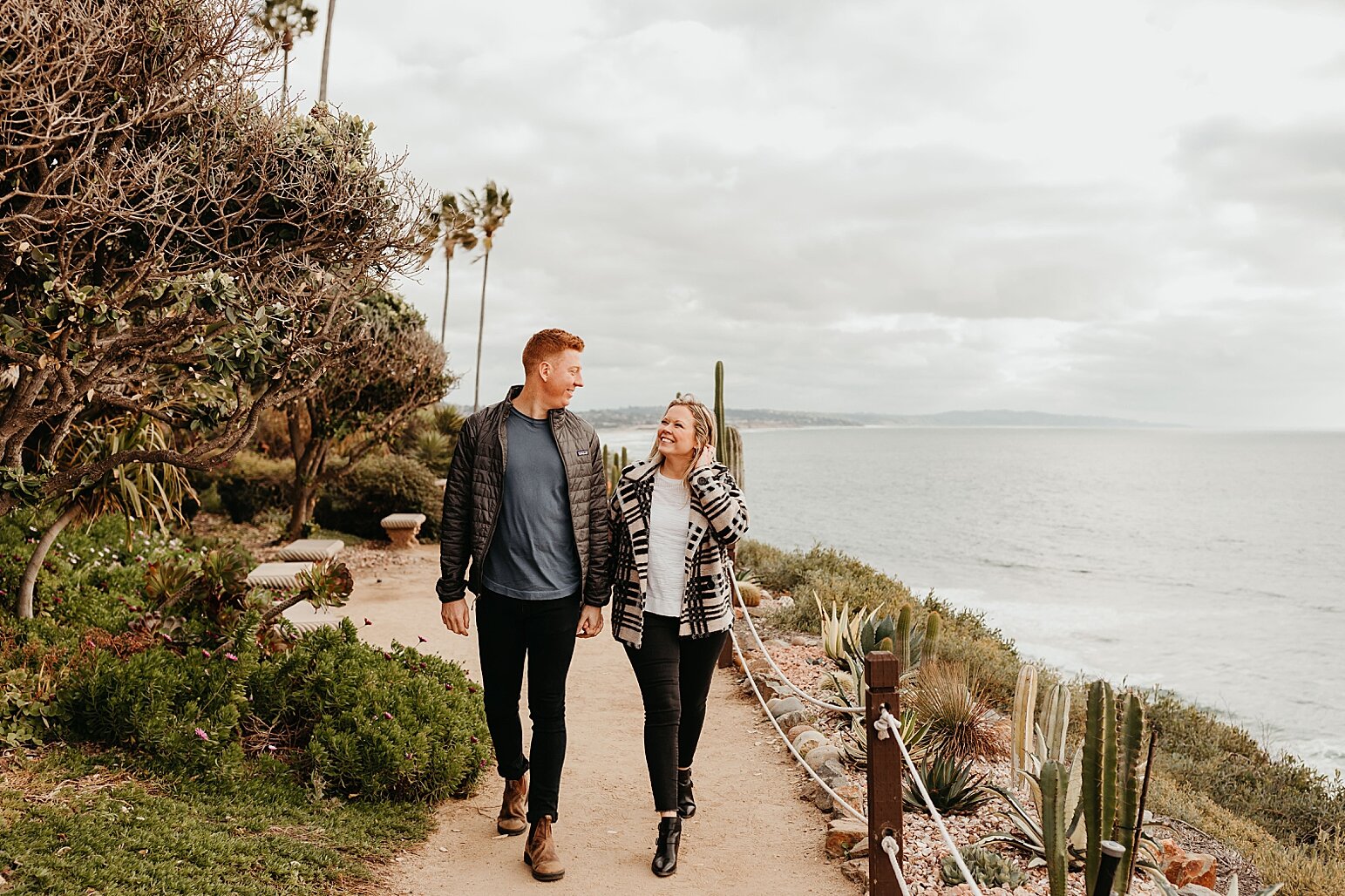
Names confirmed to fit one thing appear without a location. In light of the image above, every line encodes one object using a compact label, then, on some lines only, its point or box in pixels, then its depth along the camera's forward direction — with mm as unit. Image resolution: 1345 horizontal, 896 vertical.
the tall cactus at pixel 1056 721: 5301
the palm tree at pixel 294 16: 20439
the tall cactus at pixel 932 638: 7211
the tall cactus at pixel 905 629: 6941
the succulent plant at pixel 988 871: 4223
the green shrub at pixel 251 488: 15367
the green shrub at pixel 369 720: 4762
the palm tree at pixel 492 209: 37219
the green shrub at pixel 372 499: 15141
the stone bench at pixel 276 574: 9352
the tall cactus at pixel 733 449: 10703
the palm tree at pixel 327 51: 23281
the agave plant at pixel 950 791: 5059
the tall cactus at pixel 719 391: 11562
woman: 4090
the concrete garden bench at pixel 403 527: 14258
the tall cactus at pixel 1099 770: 3492
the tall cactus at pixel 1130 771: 3477
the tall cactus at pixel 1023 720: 5320
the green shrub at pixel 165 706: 4602
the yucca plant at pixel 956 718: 6012
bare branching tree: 4074
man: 3906
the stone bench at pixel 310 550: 11781
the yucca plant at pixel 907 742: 5656
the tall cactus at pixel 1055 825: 3535
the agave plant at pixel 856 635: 7395
